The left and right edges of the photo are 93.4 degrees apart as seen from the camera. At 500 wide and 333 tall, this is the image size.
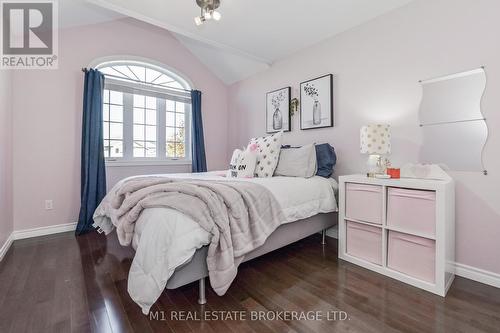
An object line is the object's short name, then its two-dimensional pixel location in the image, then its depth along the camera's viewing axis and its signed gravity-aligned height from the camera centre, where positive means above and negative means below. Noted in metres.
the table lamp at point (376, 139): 1.96 +0.23
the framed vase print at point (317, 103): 2.72 +0.77
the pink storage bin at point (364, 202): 1.86 -0.30
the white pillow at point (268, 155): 2.50 +0.12
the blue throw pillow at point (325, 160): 2.55 +0.07
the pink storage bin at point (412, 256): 1.59 -0.63
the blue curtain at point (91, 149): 2.83 +0.21
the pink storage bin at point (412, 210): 1.59 -0.31
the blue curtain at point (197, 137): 3.79 +0.47
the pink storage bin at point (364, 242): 1.86 -0.63
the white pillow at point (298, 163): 2.42 +0.04
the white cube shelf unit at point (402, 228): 1.55 -0.46
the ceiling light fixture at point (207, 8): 2.07 +1.49
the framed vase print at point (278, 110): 3.22 +0.80
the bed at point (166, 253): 1.17 -0.46
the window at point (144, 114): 3.24 +0.79
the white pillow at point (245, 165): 2.46 +0.01
